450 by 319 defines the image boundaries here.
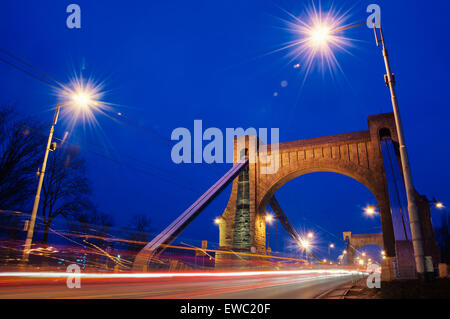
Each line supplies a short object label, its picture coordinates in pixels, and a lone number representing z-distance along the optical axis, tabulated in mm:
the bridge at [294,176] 21750
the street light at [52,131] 13031
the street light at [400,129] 8078
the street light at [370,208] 22112
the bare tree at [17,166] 18562
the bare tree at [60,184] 24906
